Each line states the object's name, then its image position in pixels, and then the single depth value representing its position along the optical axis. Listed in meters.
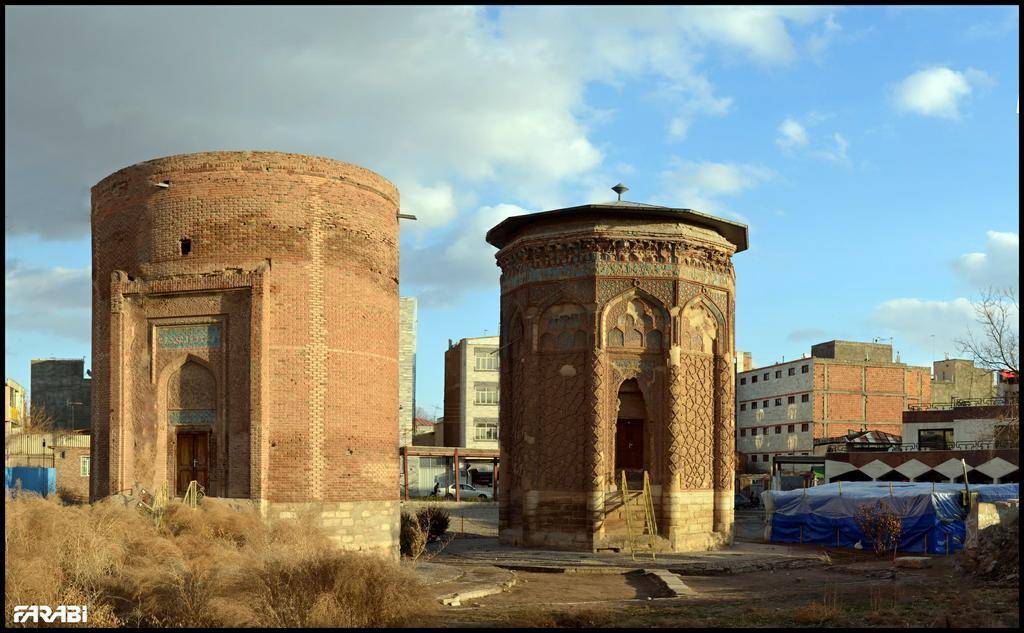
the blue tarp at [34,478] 42.09
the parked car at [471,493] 49.94
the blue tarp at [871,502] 26.95
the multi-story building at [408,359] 63.26
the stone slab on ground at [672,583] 19.45
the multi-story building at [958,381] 67.94
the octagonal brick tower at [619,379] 26.64
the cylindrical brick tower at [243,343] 21.83
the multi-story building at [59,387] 58.22
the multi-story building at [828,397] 61.03
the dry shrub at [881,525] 26.44
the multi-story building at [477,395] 63.97
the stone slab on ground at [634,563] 23.75
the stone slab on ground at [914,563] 23.08
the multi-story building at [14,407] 50.31
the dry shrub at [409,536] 26.08
